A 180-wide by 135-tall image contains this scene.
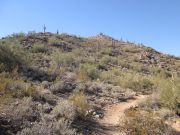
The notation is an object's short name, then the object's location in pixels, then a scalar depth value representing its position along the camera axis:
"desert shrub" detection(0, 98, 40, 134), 3.70
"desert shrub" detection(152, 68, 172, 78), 12.12
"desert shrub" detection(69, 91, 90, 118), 4.92
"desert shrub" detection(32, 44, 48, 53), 13.65
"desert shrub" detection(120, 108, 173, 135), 4.10
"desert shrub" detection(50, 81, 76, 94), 6.85
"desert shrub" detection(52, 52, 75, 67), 11.64
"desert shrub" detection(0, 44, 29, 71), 8.18
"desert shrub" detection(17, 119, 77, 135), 3.39
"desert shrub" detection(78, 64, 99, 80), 9.35
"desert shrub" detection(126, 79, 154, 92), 8.89
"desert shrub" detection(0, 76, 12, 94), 5.04
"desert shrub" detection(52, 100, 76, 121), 4.58
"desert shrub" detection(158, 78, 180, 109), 5.81
